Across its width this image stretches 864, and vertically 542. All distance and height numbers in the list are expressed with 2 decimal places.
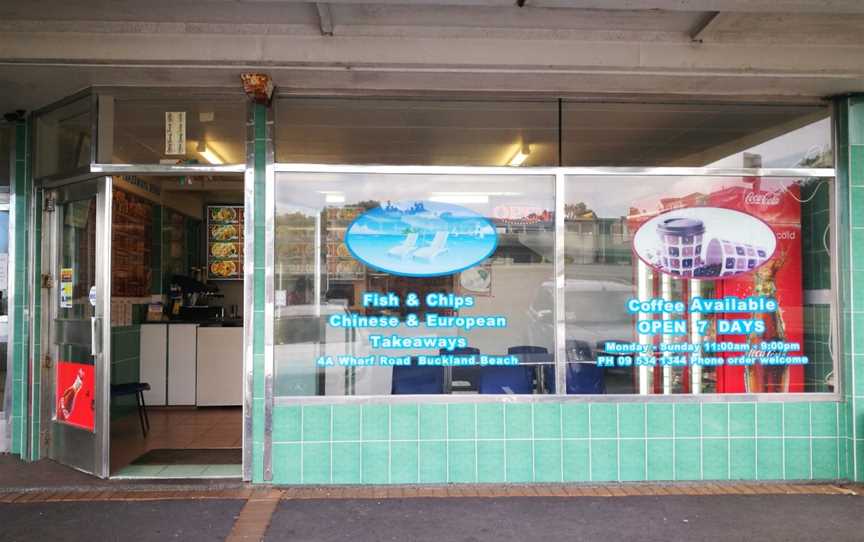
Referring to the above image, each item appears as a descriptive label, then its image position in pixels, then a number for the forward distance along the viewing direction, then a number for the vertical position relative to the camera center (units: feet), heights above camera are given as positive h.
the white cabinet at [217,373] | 25.88 -3.53
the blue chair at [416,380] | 16.48 -2.42
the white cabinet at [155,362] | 25.67 -3.07
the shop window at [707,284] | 16.78 -0.02
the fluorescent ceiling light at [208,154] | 16.81 +3.26
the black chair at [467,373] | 16.60 -2.26
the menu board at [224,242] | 34.12 +2.09
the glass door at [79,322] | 16.80 -1.06
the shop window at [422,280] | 16.42 +0.07
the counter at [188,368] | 25.76 -3.33
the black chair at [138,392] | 19.10 -3.26
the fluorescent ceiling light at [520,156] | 16.66 +3.19
